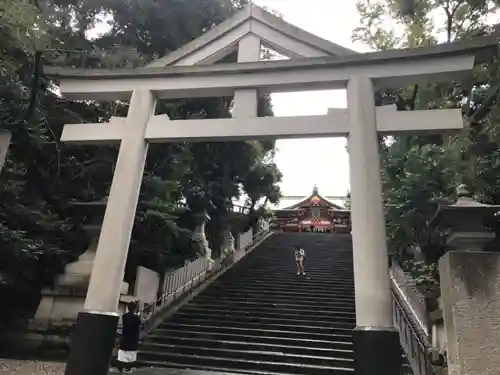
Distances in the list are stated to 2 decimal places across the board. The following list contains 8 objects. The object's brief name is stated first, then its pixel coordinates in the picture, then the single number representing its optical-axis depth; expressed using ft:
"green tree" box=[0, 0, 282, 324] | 25.84
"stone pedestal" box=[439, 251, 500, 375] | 11.44
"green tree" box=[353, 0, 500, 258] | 24.53
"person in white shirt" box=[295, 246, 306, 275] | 45.32
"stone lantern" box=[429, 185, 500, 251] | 13.34
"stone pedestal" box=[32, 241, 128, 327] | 27.14
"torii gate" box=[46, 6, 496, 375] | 16.98
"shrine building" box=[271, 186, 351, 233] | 105.19
